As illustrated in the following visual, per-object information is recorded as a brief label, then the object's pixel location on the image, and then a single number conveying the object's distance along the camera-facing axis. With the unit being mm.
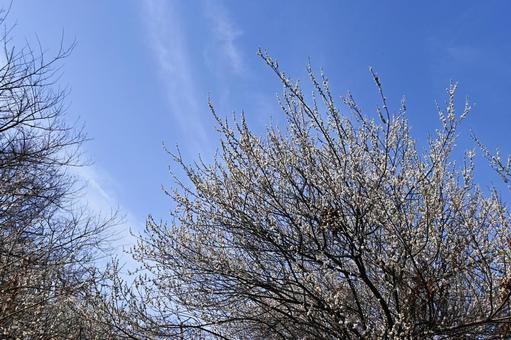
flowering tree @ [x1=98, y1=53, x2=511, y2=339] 4031
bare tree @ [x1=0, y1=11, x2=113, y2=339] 5223
